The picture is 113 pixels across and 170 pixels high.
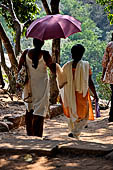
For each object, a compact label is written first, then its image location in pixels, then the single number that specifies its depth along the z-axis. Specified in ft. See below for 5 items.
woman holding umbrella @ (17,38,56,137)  28.03
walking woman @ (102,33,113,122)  37.47
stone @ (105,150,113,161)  18.87
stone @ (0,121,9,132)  33.44
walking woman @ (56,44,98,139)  29.29
